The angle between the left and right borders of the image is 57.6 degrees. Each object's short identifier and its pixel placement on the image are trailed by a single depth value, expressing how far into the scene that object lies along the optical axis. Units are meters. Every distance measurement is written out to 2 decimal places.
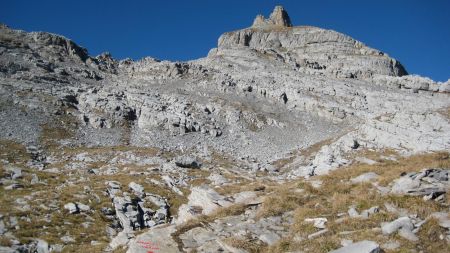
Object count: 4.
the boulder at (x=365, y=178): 20.31
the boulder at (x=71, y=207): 26.84
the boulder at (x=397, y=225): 14.18
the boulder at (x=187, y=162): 46.66
